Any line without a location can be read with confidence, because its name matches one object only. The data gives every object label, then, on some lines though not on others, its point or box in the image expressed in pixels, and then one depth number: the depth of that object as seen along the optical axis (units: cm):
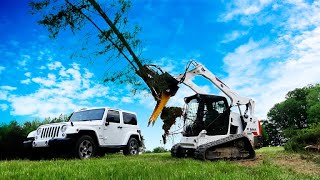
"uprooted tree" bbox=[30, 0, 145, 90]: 802
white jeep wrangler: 1042
